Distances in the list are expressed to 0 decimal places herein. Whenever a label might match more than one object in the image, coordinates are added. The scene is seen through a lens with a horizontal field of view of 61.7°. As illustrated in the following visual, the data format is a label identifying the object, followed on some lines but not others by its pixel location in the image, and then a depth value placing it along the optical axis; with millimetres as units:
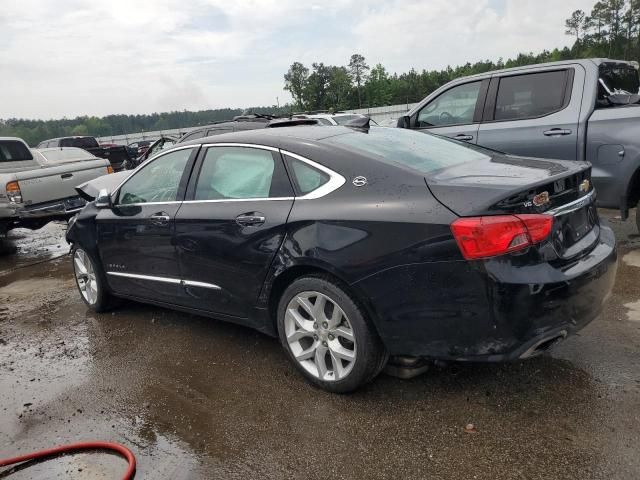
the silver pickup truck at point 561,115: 5234
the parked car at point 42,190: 7762
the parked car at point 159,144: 13734
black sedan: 2568
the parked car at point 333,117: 11398
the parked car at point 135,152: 22338
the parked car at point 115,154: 16312
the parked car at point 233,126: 9352
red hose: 2816
